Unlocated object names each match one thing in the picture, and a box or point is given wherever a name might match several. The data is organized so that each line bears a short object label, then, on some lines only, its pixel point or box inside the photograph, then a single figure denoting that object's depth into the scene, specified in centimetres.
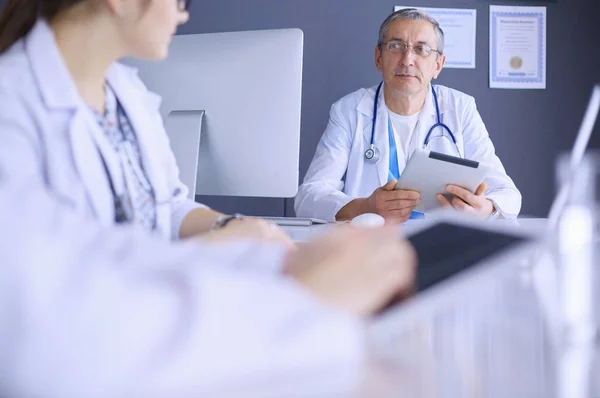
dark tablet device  53
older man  244
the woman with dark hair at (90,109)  80
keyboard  160
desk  41
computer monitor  144
